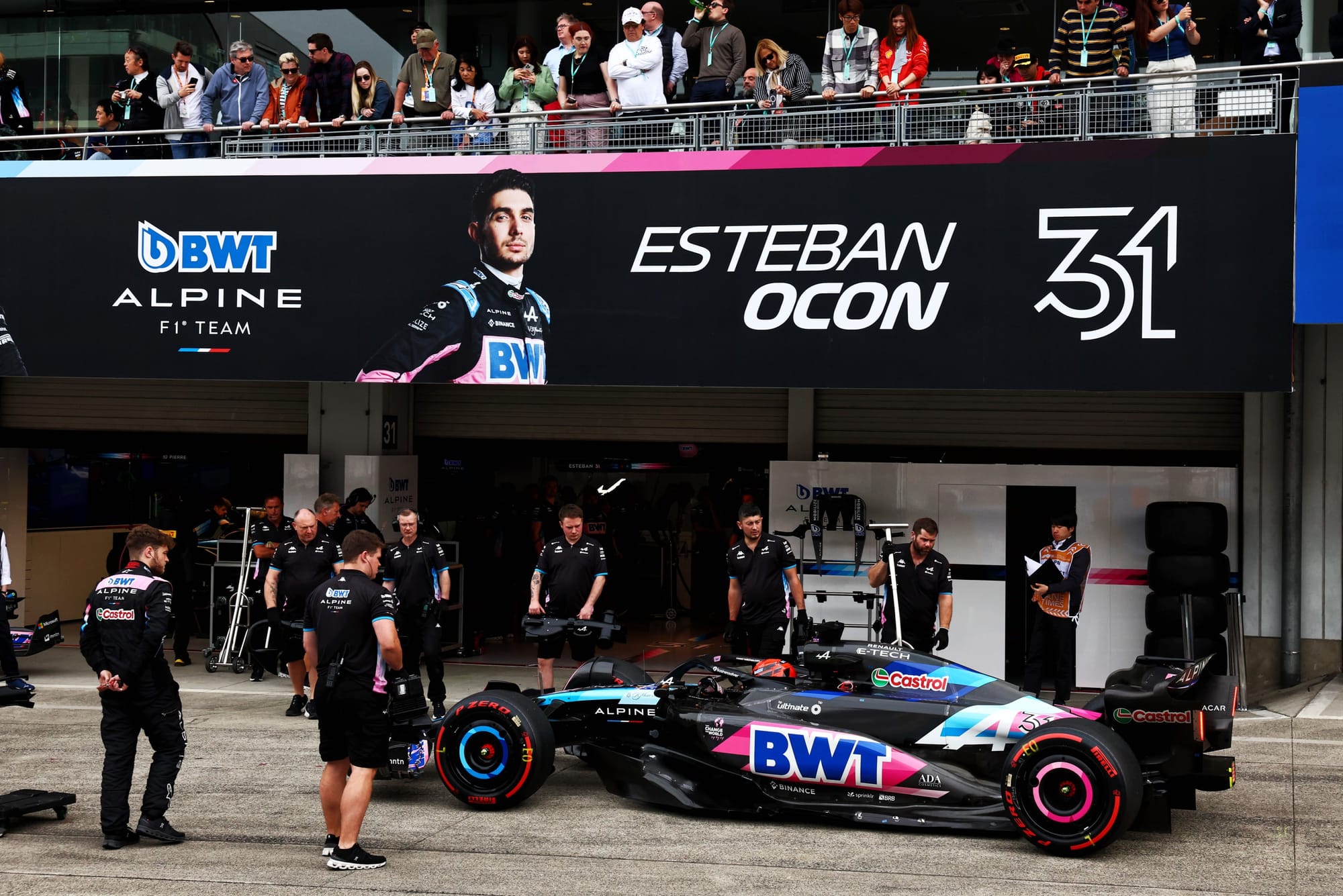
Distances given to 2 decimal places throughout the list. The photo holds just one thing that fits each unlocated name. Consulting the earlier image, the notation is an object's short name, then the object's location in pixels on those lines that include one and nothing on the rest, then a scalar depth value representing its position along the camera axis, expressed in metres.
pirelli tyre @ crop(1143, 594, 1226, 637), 11.58
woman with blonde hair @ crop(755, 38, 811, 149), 11.96
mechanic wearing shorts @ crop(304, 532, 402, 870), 6.79
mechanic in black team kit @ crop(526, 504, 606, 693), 10.77
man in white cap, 12.39
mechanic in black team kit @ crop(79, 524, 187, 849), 7.20
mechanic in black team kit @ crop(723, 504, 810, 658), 10.76
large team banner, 10.69
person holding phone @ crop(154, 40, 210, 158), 13.83
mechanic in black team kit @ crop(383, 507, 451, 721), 10.71
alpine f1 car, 7.08
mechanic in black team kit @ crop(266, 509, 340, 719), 10.98
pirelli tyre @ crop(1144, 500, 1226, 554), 11.63
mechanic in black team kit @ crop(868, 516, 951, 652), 10.56
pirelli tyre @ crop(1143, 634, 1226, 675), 11.56
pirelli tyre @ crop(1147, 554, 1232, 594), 11.61
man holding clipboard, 10.74
